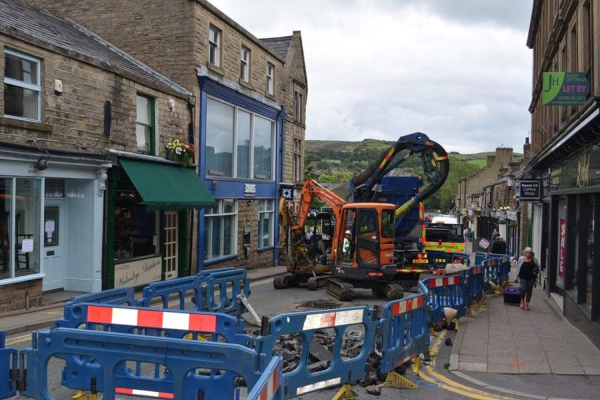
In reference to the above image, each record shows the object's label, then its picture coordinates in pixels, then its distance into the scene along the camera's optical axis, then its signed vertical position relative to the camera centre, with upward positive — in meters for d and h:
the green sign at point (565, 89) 11.53 +2.22
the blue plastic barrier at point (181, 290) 8.72 -1.57
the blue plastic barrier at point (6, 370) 5.32 -1.67
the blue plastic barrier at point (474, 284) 13.01 -2.01
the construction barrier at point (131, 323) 5.66 -1.41
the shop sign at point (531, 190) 19.88 +0.30
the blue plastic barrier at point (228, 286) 10.35 -1.79
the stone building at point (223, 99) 19.41 +3.65
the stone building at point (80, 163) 12.30 +0.67
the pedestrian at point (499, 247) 24.02 -2.02
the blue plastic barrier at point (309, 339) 5.89 -1.60
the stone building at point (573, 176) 10.27 +0.55
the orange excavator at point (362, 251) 15.29 -1.49
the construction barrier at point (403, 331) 7.30 -1.84
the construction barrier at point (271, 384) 3.65 -1.30
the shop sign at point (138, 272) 15.48 -2.28
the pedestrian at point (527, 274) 13.87 -1.81
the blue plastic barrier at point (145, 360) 4.84 -1.47
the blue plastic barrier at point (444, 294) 10.68 -1.93
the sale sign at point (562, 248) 14.32 -1.26
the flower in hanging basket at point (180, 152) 17.75 +1.25
